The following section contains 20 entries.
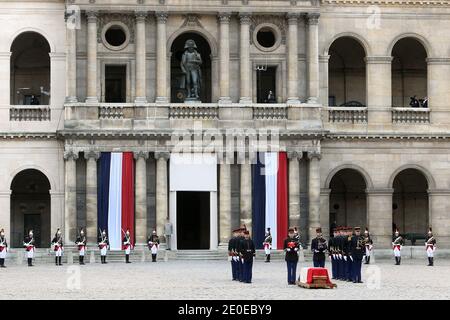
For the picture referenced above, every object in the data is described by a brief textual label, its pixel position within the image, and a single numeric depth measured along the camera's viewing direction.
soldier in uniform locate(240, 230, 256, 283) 47.72
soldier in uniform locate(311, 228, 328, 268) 48.75
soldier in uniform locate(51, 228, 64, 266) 63.84
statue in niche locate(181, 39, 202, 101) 69.88
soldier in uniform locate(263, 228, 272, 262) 66.38
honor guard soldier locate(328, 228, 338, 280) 49.56
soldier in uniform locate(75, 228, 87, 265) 64.50
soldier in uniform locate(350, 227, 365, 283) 47.88
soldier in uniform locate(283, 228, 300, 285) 46.53
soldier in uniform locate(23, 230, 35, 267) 62.88
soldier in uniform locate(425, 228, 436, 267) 63.22
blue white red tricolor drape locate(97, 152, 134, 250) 68.31
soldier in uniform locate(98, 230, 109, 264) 65.00
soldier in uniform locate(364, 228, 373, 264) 60.57
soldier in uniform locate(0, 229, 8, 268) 62.03
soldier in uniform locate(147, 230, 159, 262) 66.19
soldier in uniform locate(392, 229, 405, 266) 63.69
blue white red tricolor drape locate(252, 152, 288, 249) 69.19
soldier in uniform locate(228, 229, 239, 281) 49.34
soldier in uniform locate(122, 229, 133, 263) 65.40
